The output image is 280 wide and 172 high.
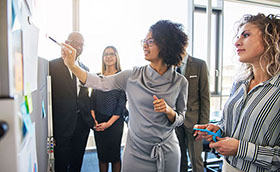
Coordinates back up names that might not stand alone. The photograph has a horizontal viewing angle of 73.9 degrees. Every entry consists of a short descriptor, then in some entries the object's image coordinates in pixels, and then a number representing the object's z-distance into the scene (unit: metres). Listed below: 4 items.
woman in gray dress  1.11
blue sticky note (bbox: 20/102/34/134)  0.40
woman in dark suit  1.86
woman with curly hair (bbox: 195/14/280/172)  0.82
